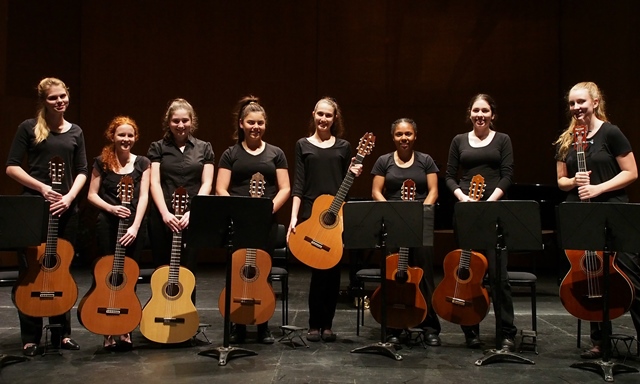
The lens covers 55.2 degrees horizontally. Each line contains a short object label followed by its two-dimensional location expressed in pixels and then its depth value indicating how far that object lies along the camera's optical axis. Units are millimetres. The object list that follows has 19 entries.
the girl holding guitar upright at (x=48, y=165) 4086
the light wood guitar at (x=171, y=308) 4176
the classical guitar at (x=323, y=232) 4316
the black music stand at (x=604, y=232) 3551
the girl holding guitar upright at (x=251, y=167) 4469
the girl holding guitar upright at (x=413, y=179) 4488
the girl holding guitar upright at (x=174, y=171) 4344
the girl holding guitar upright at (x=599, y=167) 3957
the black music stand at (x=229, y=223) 3777
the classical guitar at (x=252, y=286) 4312
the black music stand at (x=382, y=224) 3938
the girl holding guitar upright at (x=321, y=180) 4508
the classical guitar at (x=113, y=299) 4039
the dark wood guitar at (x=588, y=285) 3869
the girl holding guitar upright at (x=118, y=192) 4223
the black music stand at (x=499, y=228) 3791
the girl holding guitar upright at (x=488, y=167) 4289
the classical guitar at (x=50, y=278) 3961
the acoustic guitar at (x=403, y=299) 4320
